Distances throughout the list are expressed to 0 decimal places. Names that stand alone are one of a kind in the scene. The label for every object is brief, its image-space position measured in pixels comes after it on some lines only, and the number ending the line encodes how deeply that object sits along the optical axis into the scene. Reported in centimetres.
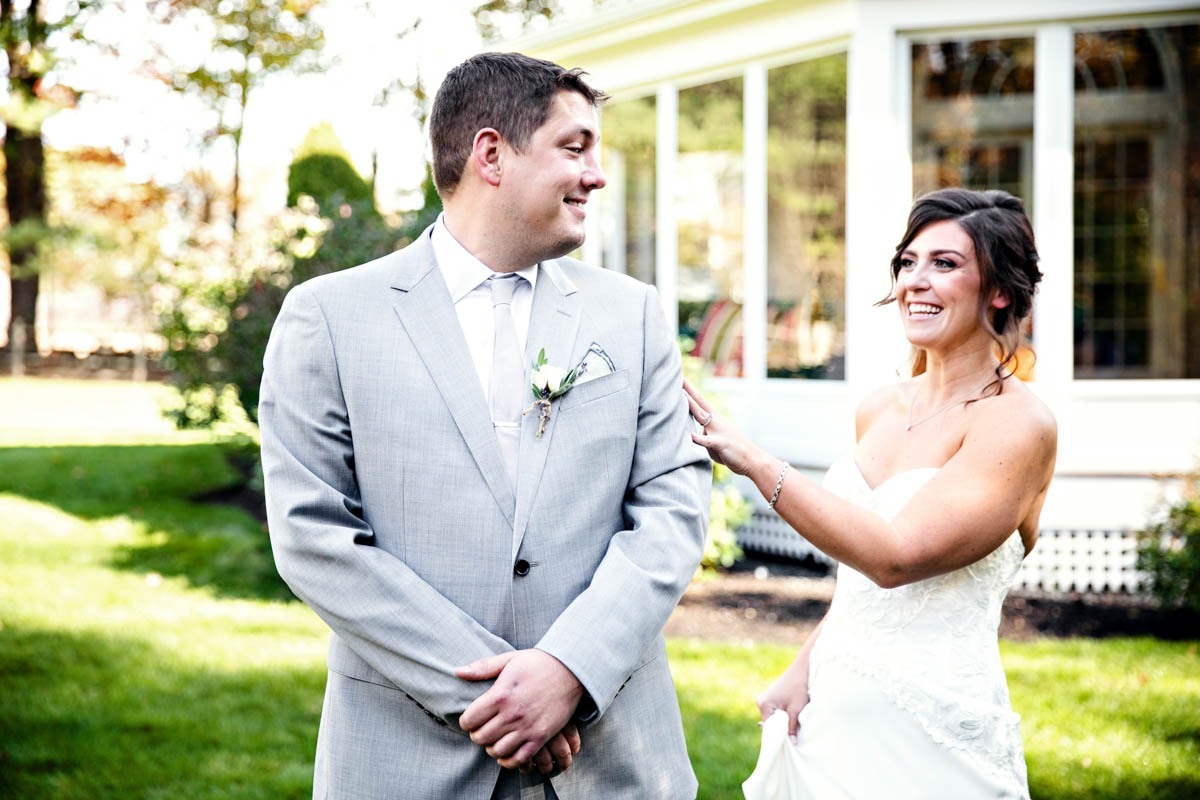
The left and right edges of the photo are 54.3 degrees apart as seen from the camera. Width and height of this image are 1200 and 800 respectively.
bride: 269
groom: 235
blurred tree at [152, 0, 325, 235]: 2300
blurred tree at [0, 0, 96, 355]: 2150
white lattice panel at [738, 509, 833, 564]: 920
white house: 853
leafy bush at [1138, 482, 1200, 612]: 692
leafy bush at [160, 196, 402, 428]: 992
